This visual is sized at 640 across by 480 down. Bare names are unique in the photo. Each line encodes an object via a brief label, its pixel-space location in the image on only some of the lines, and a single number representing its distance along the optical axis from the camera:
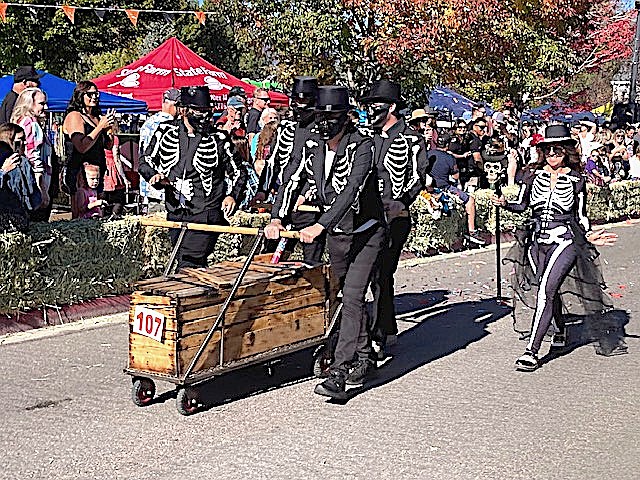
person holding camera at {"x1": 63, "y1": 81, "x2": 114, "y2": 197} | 11.41
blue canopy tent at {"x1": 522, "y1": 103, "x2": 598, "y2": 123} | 32.69
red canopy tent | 21.12
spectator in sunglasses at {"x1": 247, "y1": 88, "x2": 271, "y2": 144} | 14.45
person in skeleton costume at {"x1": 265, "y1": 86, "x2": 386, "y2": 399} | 7.18
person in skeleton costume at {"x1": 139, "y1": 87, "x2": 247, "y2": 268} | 8.25
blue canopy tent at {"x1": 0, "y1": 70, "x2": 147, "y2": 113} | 18.48
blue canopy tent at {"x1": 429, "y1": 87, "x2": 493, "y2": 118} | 30.47
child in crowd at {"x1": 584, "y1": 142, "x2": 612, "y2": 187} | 19.92
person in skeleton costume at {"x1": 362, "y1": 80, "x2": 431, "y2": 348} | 8.57
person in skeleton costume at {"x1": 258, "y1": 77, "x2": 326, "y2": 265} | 8.63
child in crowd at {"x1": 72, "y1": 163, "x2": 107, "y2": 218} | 11.62
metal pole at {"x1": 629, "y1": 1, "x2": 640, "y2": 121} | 27.55
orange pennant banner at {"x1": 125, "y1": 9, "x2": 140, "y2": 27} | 20.98
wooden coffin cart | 6.67
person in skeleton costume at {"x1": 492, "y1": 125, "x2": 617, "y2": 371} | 8.36
